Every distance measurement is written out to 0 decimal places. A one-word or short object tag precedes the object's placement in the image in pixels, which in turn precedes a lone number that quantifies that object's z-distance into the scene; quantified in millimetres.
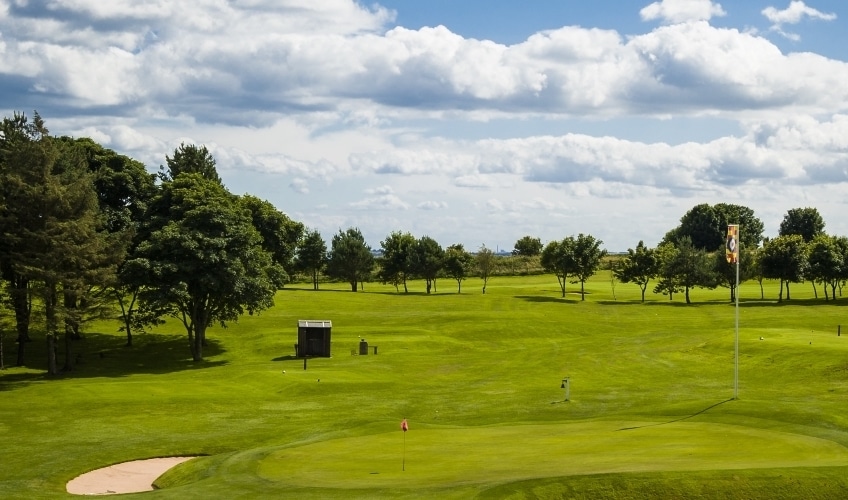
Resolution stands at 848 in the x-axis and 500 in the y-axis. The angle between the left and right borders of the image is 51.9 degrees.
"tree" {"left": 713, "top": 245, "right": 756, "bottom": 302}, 128500
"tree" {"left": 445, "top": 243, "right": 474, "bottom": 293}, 143875
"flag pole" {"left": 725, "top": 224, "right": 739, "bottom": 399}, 44125
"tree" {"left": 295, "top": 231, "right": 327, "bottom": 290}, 155250
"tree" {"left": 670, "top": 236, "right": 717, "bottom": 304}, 126625
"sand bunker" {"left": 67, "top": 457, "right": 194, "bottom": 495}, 33031
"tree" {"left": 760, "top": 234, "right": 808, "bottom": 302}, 127812
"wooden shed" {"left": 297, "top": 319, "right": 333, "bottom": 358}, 76438
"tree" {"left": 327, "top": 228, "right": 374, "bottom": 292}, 148000
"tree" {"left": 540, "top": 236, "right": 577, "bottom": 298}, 134000
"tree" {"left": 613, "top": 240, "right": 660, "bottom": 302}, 131500
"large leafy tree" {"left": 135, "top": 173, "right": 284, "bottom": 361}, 71312
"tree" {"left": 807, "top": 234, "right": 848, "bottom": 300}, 126062
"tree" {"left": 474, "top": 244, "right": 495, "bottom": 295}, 155125
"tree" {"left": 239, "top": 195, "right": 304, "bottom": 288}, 124375
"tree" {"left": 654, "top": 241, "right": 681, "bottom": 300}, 129000
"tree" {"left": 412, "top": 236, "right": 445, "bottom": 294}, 142375
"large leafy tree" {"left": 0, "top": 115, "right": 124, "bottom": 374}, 62281
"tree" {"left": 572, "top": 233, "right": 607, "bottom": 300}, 134325
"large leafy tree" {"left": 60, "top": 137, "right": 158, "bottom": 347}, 81500
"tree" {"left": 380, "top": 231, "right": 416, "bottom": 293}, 144125
